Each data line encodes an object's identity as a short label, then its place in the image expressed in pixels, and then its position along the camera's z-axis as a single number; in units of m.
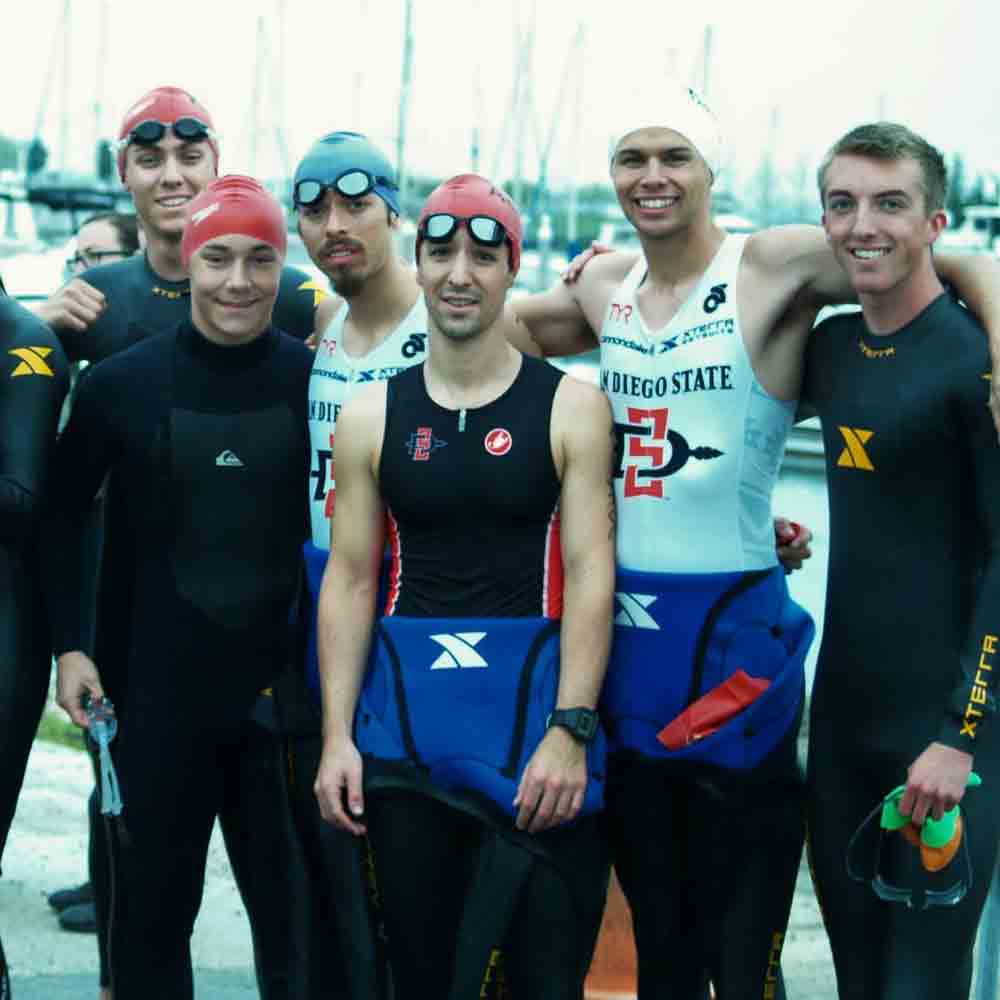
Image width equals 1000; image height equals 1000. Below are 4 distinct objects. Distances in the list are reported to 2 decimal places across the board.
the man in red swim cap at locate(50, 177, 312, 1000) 4.21
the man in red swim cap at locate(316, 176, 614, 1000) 3.64
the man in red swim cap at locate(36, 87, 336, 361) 4.73
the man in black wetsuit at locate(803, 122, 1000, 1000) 3.54
